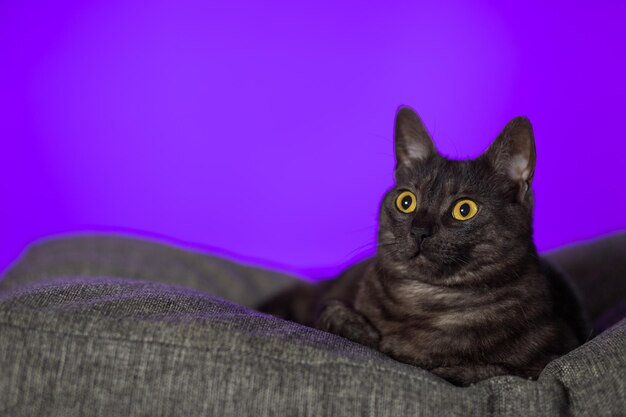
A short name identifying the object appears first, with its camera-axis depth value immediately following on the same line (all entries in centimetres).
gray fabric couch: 60
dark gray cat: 68
